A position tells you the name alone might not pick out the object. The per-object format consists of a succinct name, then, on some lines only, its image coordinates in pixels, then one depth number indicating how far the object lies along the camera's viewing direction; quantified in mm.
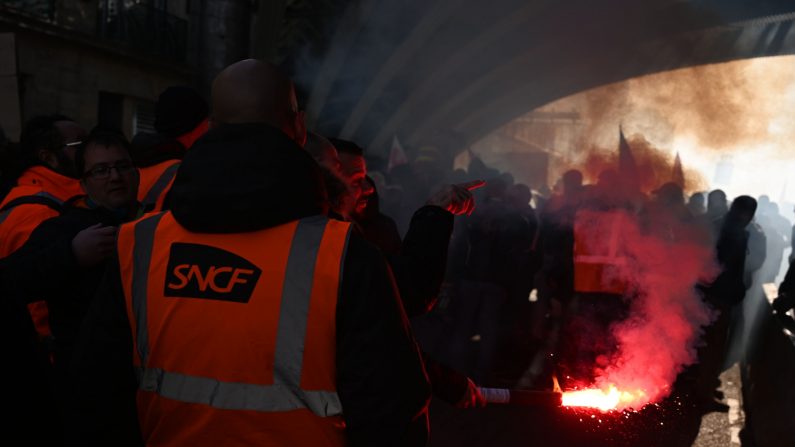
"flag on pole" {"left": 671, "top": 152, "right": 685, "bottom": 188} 9195
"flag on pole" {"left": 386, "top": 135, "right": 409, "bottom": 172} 10883
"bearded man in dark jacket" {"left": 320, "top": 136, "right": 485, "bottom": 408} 2408
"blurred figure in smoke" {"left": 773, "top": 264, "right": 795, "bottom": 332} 6129
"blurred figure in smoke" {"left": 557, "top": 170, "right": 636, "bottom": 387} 5703
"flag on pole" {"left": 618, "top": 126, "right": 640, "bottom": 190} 6500
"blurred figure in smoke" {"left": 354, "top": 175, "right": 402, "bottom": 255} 3758
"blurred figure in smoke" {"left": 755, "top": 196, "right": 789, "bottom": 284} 10000
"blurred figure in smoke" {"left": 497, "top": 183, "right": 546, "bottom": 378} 6617
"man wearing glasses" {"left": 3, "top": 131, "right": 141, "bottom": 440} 2367
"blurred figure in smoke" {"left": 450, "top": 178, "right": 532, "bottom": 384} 6508
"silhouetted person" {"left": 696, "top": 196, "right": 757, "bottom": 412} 6246
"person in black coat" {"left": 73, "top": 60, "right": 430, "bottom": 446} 1592
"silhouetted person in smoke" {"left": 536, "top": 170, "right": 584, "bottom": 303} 6207
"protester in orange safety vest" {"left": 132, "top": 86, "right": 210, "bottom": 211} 3142
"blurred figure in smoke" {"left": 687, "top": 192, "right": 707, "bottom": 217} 8484
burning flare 2973
